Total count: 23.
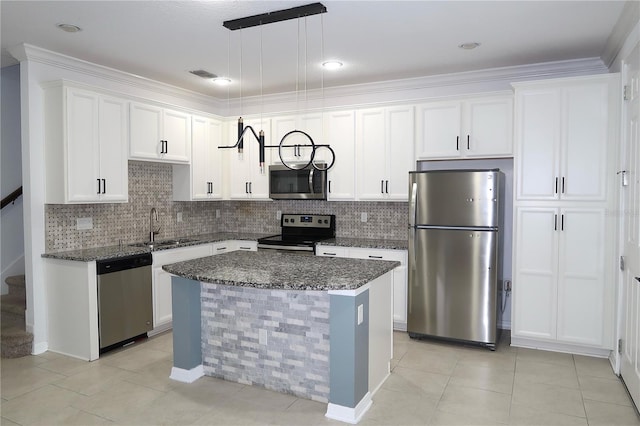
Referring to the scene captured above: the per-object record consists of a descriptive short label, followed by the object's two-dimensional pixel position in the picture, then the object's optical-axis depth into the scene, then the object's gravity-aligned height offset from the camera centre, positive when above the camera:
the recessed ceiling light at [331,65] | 4.22 +1.32
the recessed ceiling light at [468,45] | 3.68 +1.31
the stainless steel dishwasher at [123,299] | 3.81 -0.91
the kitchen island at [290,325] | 2.74 -0.88
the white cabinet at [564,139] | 3.67 +0.52
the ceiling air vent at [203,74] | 4.51 +1.33
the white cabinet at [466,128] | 4.21 +0.71
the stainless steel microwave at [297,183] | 5.05 +0.19
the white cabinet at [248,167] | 5.42 +0.41
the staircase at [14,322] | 3.78 -1.16
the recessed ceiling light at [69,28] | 3.26 +1.30
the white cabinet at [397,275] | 4.45 -0.77
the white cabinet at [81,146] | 3.78 +0.48
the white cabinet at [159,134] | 4.38 +0.70
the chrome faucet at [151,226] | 4.96 -0.30
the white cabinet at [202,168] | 5.14 +0.38
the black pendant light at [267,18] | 2.95 +1.29
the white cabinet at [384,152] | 4.63 +0.51
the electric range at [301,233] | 4.89 -0.42
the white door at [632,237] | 2.89 -0.26
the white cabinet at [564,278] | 3.69 -0.68
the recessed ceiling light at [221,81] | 4.78 +1.33
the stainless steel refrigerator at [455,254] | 3.93 -0.50
